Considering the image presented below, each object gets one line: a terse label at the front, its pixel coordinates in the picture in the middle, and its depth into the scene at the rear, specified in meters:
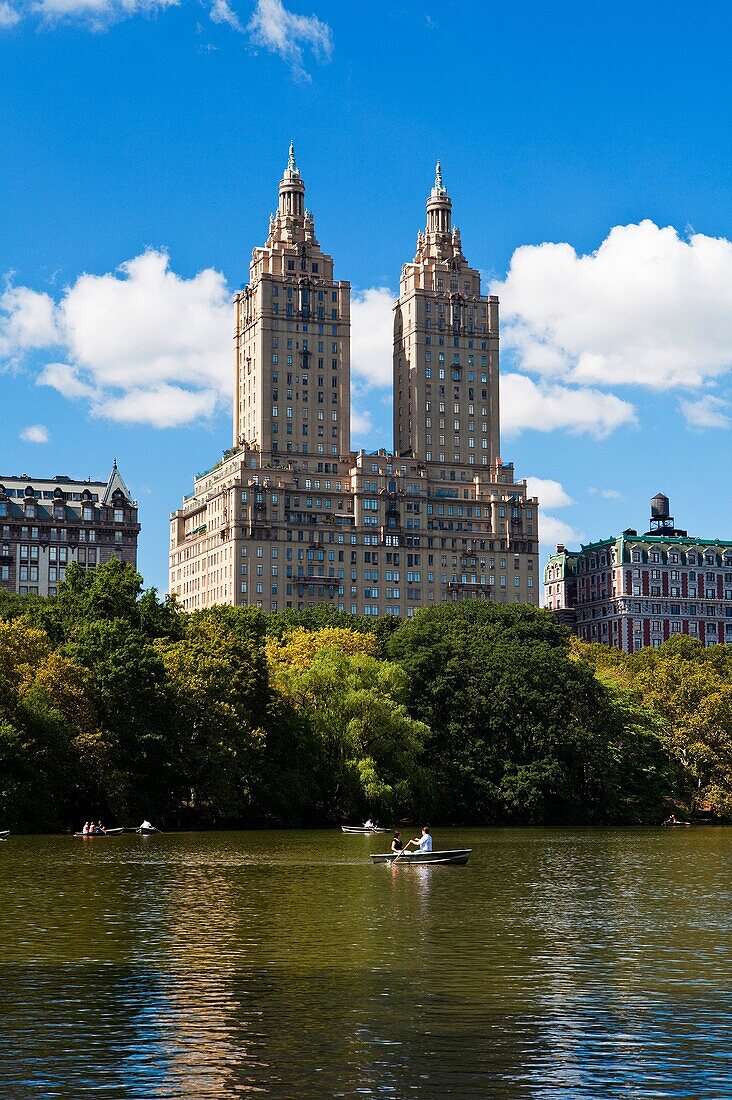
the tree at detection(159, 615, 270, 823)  114.88
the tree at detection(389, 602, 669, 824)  134.50
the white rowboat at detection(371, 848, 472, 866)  80.31
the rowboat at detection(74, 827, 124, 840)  100.88
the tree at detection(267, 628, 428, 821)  124.50
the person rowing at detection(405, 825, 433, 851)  81.56
